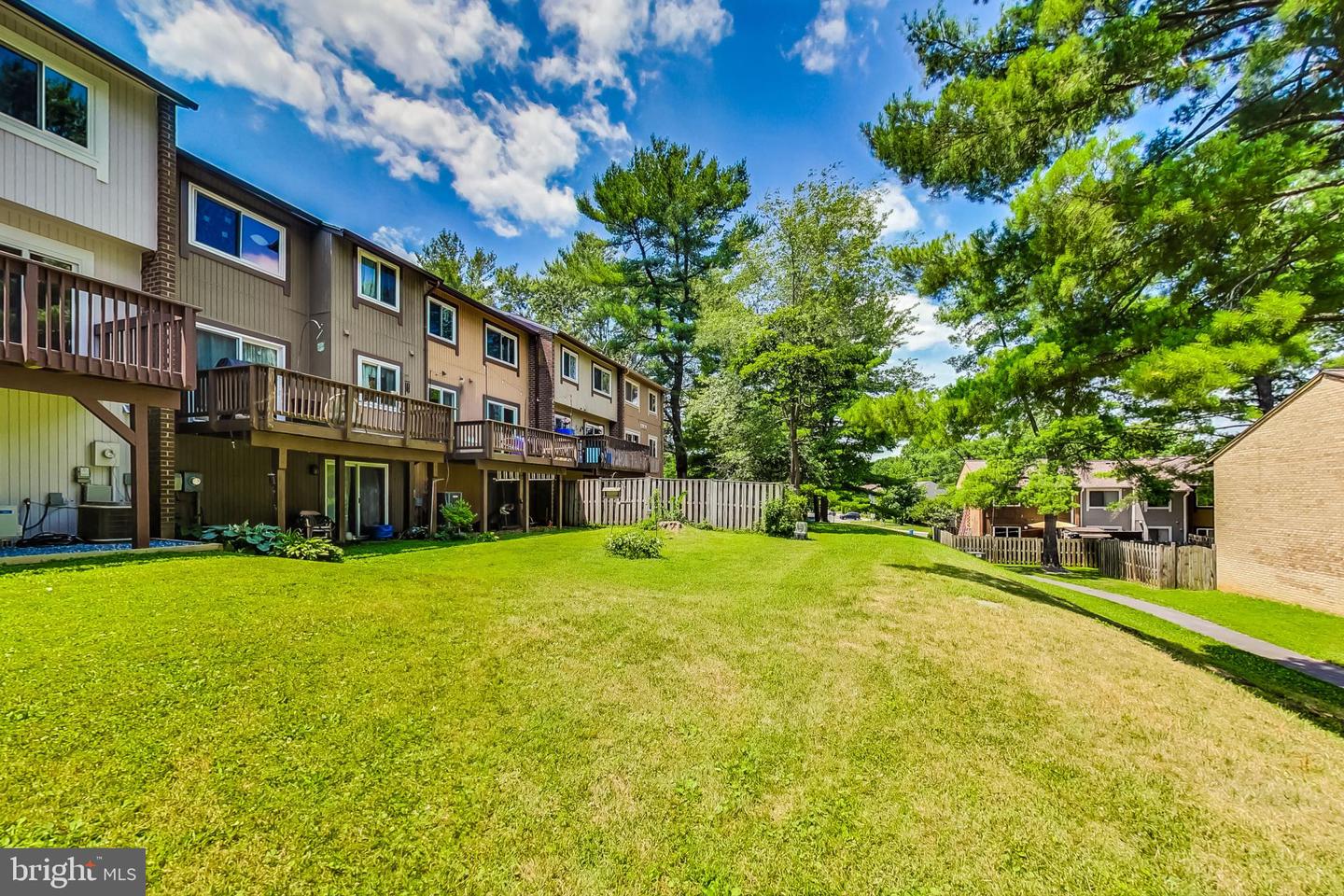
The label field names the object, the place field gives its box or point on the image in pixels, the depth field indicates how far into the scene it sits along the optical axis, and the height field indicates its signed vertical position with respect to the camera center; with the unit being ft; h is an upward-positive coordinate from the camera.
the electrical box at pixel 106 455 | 27.14 +0.38
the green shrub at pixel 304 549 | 25.68 -4.47
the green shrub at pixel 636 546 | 35.27 -6.14
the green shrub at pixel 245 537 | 25.48 -3.80
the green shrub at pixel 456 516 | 42.60 -4.72
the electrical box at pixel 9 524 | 23.56 -2.76
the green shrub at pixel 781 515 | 56.59 -6.62
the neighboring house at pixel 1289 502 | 41.39 -4.61
